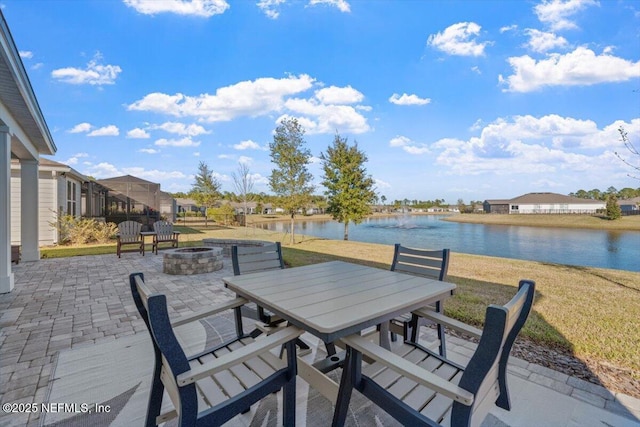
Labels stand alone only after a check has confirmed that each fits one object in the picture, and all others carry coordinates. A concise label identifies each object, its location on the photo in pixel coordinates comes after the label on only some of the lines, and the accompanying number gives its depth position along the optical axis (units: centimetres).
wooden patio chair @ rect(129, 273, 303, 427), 115
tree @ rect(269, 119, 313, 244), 1332
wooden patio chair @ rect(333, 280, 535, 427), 104
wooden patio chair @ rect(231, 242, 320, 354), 222
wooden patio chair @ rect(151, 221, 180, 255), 852
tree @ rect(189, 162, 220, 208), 2497
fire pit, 595
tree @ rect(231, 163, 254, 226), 1891
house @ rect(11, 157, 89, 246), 916
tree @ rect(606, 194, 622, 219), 3191
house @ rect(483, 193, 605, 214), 4756
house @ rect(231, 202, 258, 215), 4987
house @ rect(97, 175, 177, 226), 1471
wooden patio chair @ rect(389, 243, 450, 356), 217
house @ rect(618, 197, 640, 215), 3838
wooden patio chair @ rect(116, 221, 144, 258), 816
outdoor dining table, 146
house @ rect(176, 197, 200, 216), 4559
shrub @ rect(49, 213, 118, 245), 1004
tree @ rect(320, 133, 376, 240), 1545
